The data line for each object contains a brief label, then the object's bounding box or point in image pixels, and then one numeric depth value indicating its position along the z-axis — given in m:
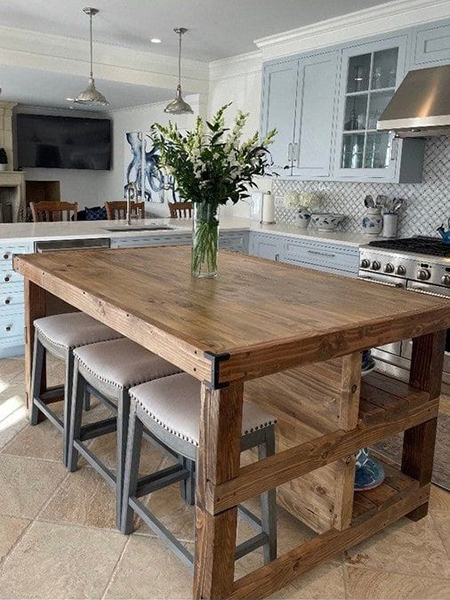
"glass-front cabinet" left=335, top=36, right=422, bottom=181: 4.05
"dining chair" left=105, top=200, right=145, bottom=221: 5.39
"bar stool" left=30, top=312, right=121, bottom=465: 2.51
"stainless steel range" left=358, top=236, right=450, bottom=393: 3.47
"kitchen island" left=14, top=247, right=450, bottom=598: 1.50
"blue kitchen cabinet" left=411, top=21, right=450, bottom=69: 3.67
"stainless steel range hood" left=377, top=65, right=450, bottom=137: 3.48
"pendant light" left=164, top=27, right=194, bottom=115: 4.93
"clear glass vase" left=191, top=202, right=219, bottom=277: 2.23
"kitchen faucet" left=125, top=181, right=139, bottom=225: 4.83
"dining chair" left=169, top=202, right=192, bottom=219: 5.74
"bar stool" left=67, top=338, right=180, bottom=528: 2.10
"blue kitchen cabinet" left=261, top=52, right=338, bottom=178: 4.57
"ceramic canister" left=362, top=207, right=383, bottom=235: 4.46
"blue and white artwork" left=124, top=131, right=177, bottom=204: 8.21
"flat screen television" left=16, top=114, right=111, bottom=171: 9.46
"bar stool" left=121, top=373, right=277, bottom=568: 1.76
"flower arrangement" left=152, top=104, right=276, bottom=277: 2.08
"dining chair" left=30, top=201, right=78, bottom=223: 4.78
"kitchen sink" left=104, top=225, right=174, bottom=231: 4.59
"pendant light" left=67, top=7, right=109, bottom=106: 4.43
